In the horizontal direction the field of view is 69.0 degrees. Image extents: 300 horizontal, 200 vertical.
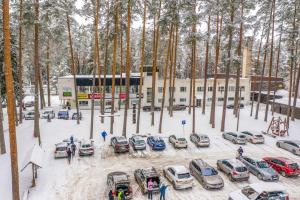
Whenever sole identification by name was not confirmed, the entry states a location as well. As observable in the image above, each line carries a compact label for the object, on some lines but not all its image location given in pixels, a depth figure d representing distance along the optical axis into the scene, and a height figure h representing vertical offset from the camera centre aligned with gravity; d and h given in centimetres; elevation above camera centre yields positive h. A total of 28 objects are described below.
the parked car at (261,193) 1264 -668
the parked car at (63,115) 3287 -581
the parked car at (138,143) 2178 -665
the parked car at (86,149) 2025 -673
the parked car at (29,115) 3204 -580
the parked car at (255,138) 2441 -664
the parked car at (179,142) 2259 -666
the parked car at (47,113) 3260 -575
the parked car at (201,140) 2298 -659
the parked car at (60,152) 1964 -678
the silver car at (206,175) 1514 -702
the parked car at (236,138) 2413 -659
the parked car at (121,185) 1379 -686
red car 1718 -701
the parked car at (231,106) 4228 -535
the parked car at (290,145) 2176 -683
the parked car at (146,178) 1450 -684
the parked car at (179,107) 3857 -515
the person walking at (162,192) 1358 -712
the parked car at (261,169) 1645 -707
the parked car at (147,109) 3835 -554
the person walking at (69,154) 1887 -667
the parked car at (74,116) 3225 -586
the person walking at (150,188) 1401 -706
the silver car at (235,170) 1618 -690
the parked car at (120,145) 2112 -662
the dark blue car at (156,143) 2196 -667
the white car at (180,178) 1505 -695
